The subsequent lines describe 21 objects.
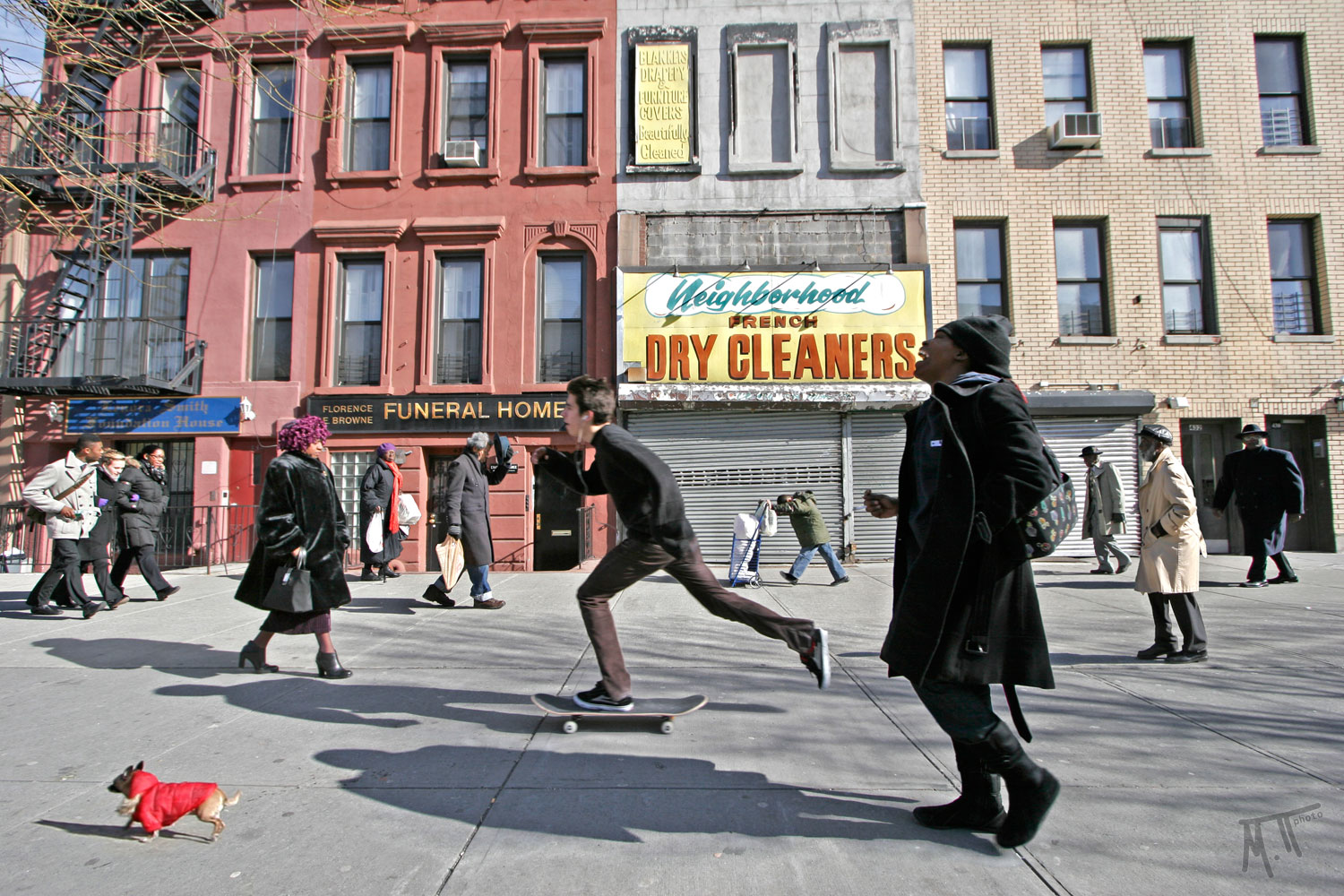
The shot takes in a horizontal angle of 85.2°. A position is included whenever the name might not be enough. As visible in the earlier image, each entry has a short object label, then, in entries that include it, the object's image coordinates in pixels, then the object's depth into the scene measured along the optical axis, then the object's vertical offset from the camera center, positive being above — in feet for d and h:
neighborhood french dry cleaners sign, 40.14 +9.76
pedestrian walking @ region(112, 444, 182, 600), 25.94 -0.57
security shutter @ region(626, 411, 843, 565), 40.55 +2.35
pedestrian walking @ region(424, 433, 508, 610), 25.79 -0.71
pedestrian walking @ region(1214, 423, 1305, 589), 28.96 -0.04
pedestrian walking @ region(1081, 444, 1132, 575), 33.30 -0.56
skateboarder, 12.37 -1.00
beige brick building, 40.65 +16.56
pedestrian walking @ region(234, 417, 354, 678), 15.89 -0.80
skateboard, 12.41 -3.56
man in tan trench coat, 17.20 -1.41
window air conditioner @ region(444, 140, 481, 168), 42.04 +20.31
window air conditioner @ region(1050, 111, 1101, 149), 40.96 +20.77
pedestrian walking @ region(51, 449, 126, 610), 24.23 -0.98
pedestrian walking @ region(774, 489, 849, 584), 30.96 -1.15
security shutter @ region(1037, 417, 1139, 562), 40.01 +2.99
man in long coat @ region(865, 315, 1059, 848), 8.13 -1.08
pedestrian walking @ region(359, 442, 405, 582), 31.53 -0.06
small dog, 8.75 -3.54
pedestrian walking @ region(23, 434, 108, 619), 23.35 -0.23
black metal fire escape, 39.04 +12.18
